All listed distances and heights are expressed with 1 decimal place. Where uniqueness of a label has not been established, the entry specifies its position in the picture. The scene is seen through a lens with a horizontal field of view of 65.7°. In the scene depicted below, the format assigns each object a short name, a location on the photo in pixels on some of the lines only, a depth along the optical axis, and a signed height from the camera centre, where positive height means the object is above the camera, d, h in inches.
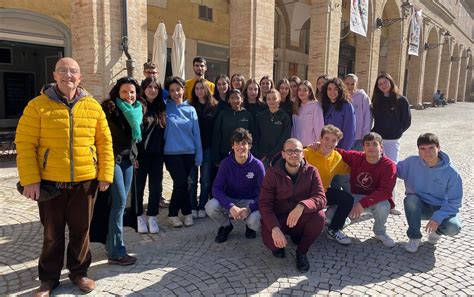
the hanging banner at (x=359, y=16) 614.5 +152.6
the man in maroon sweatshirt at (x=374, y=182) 168.2 -36.2
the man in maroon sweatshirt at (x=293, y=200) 145.6 -39.2
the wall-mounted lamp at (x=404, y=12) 845.8 +222.9
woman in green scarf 139.9 -18.6
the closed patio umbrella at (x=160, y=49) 368.8 +51.1
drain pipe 351.6 +56.9
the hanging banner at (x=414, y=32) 927.7 +190.5
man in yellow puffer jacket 110.0 -20.4
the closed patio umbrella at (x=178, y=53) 372.2 +47.8
